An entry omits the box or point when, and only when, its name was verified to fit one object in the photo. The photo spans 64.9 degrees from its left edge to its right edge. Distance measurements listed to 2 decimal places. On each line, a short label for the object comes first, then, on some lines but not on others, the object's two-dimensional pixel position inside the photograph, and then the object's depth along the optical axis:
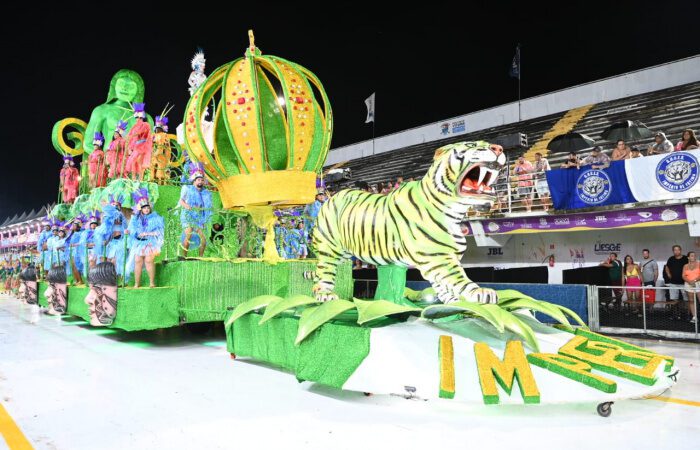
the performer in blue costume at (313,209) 8.39
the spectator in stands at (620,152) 10.09
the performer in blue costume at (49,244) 10.77
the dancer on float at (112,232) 7.72
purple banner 9.73
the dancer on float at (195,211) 7.77
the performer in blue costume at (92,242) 8.12
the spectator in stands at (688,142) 9.14
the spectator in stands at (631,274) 9.49
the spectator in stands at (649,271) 10.47
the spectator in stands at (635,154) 9.95
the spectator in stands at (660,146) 9.79
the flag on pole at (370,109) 25.02
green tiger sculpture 4.45
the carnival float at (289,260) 4.07
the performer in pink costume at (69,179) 11.40
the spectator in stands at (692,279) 7.70
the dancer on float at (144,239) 7.16
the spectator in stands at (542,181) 11.32
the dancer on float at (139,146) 8.33
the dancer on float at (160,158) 8.61
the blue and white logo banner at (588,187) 9.98
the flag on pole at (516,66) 19.22
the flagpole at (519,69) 19.05
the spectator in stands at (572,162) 10.71
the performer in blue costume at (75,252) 9.47
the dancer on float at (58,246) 10.07
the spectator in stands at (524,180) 11.56
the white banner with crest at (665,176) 9.09
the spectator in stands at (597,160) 10.08
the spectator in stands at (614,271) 9.82
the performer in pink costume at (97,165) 9.72
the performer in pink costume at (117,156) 8.73
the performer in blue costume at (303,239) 8.69
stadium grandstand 13.68
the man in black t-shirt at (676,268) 9.01
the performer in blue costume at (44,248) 11.26
